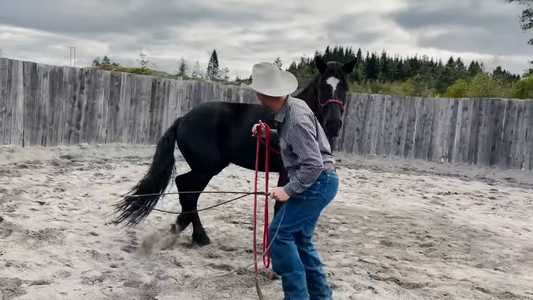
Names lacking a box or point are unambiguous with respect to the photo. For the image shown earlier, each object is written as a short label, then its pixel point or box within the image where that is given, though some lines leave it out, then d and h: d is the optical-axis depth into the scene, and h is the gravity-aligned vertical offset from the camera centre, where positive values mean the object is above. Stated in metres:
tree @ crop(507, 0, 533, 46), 20.92 +5.35
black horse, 4.61 -0.42
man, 2.76 -0.35
